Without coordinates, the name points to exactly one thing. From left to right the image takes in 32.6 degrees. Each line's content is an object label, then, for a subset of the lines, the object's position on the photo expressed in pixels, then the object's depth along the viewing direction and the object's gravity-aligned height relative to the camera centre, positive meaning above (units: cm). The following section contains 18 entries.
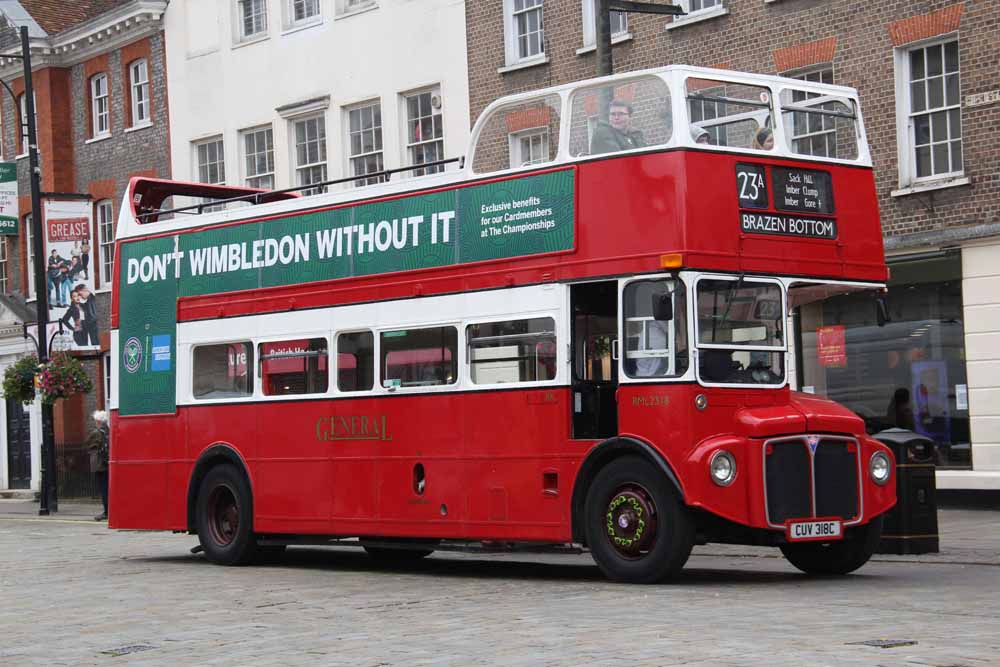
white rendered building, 3094 +590
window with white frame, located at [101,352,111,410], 4047 +67
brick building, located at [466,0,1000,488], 2180 +216
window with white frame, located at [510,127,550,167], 1442 +198
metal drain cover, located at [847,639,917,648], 938 -154
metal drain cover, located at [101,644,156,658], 1040 -156
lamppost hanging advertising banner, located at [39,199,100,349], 3594 +275
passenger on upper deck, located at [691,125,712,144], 1352 +188
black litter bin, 1568 -125
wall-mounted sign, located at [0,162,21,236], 3878 +458
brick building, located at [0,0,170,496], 3866 +614
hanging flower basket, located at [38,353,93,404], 3459 +42
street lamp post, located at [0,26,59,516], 3422 +223
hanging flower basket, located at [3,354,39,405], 3638 +47
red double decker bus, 1334 +36
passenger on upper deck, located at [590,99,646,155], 1377 +197
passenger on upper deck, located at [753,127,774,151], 1397 +189
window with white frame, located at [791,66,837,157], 1433 +200
